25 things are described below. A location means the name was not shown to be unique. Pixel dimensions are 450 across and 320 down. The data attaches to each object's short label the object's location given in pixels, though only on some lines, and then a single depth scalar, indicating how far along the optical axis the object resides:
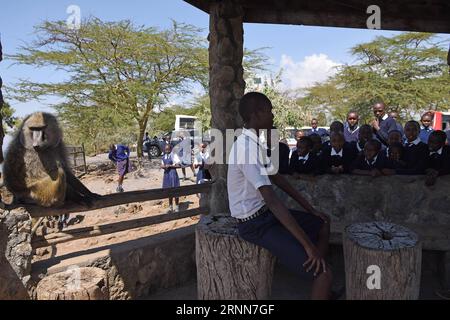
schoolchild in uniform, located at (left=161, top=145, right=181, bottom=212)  8.45
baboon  3.17
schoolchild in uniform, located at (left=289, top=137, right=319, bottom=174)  3.84
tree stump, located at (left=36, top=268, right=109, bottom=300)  2.21
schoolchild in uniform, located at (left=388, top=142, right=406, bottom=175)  3.80
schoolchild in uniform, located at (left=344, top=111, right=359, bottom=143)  5.12
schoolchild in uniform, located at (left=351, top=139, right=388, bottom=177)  3.69
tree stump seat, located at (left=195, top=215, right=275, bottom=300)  2.29
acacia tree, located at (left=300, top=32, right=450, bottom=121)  19.41
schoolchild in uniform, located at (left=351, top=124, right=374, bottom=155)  4.31
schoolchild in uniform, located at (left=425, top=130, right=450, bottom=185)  3.34
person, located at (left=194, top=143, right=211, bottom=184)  8.30
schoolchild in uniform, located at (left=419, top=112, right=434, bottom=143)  5.33
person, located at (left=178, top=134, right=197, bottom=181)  9.93
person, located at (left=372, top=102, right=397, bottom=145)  5.15
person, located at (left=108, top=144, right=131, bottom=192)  9.94
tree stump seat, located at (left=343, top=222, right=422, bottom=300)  2.18
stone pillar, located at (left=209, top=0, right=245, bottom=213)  4.04
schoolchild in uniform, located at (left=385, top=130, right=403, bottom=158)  4.15
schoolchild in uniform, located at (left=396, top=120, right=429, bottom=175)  3.60
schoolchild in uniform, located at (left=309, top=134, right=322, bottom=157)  4.16
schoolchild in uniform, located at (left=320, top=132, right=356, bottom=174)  3.90
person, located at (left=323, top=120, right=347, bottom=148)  4.66
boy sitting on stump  1.96
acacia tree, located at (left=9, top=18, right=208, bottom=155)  15.10
